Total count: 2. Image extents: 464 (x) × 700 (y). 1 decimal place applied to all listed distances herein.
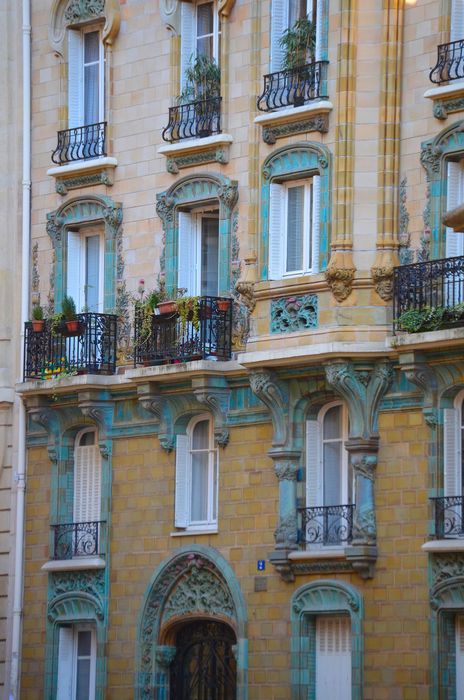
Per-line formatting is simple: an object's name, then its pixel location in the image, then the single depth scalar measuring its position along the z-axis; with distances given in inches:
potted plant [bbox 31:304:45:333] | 1828.2
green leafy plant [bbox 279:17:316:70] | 1669.5
